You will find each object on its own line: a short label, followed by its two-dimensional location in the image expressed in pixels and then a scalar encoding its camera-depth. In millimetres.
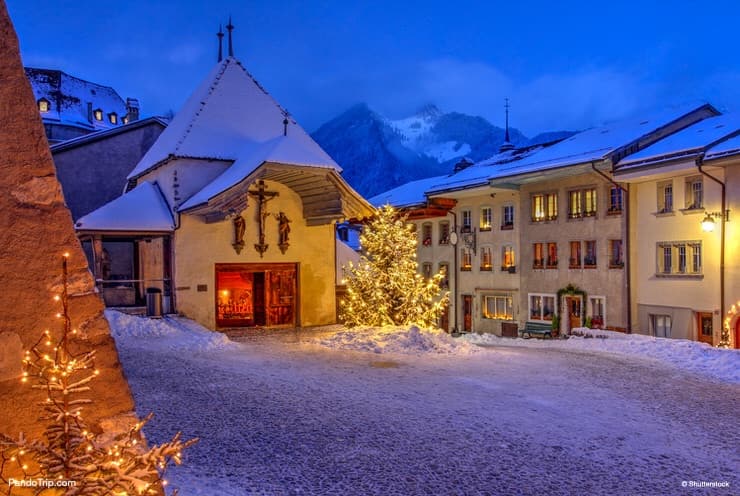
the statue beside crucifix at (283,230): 22188
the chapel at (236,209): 19672
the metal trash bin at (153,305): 19594
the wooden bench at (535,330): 30234
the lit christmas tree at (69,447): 3436
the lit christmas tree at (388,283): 18828
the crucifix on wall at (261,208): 21625
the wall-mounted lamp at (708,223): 20189
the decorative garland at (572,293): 29797
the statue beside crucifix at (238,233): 21219
